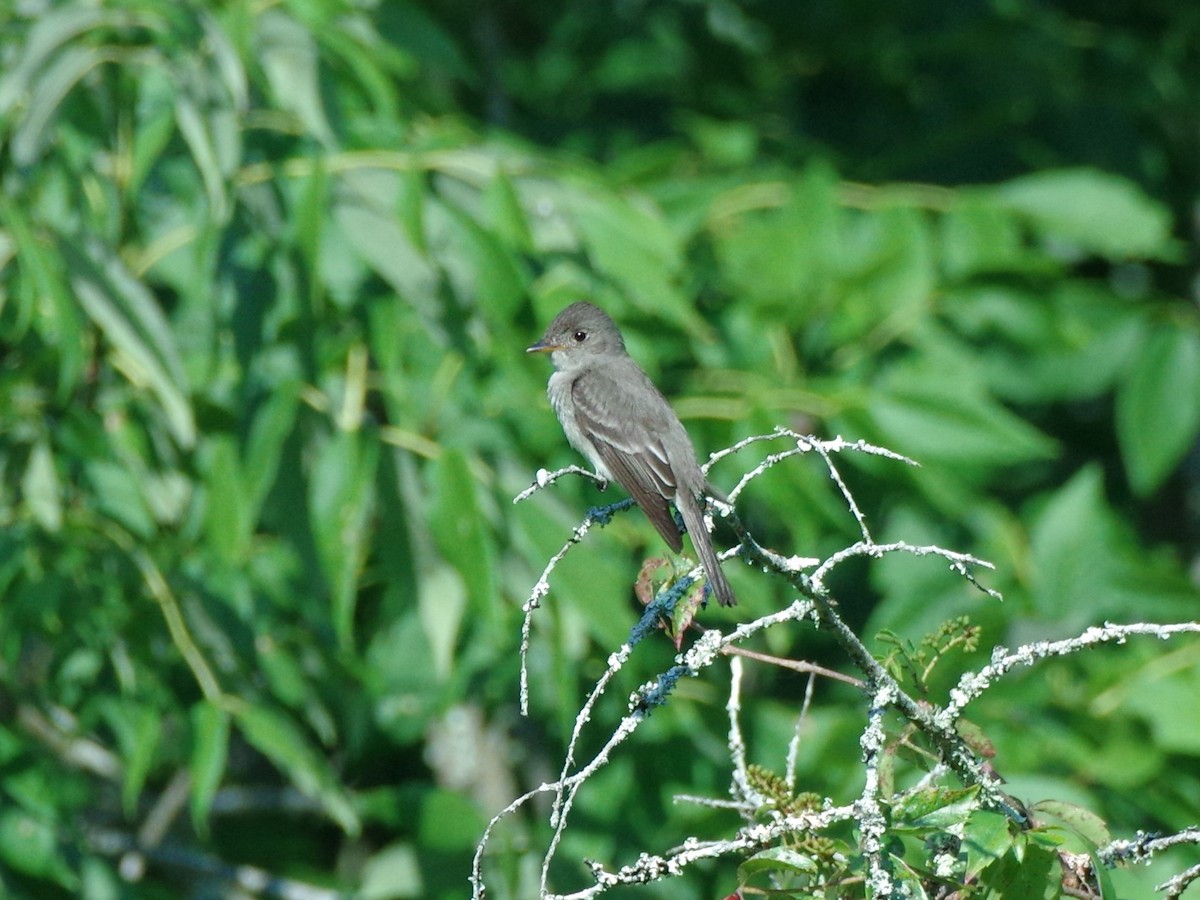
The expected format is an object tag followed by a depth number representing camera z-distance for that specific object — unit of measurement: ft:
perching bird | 24.68
